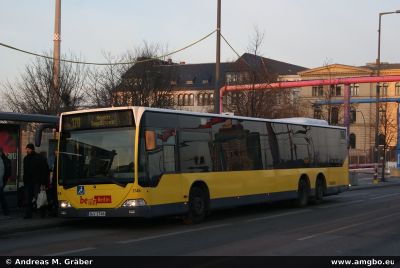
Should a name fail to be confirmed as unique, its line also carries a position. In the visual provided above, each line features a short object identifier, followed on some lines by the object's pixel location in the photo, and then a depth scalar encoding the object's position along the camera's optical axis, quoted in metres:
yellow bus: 13.34
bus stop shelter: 15.59
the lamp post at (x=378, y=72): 38.69
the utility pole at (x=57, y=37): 19.20
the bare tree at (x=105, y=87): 34.75
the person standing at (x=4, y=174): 14.51
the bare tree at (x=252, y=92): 28.49
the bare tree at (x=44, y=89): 30.48
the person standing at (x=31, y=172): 14.84
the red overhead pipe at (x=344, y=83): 32.78
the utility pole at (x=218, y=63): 22.61
